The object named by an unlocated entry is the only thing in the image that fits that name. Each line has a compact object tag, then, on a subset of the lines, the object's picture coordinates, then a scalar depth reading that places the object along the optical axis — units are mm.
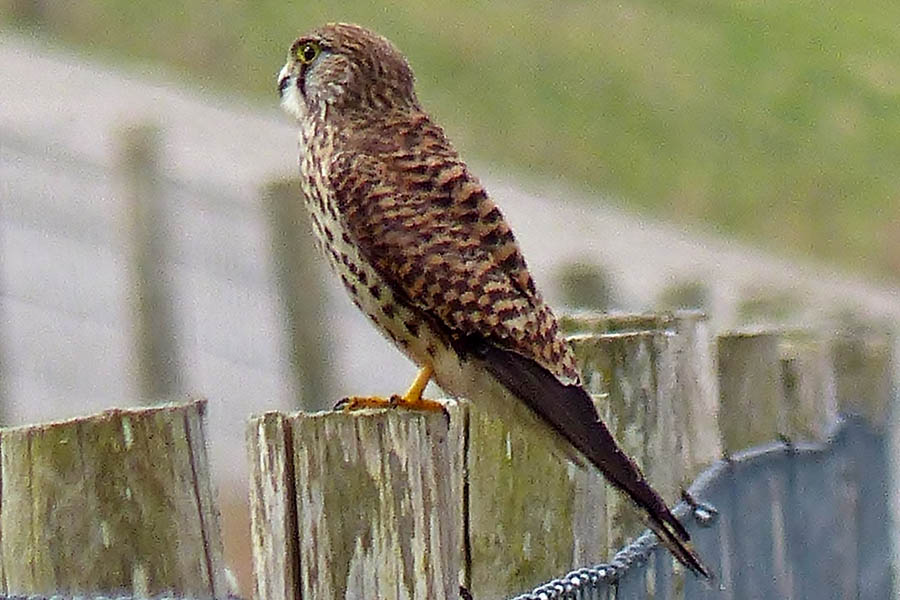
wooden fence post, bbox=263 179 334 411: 17219
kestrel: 9031
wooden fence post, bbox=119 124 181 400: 18094
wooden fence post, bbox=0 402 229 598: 6020
